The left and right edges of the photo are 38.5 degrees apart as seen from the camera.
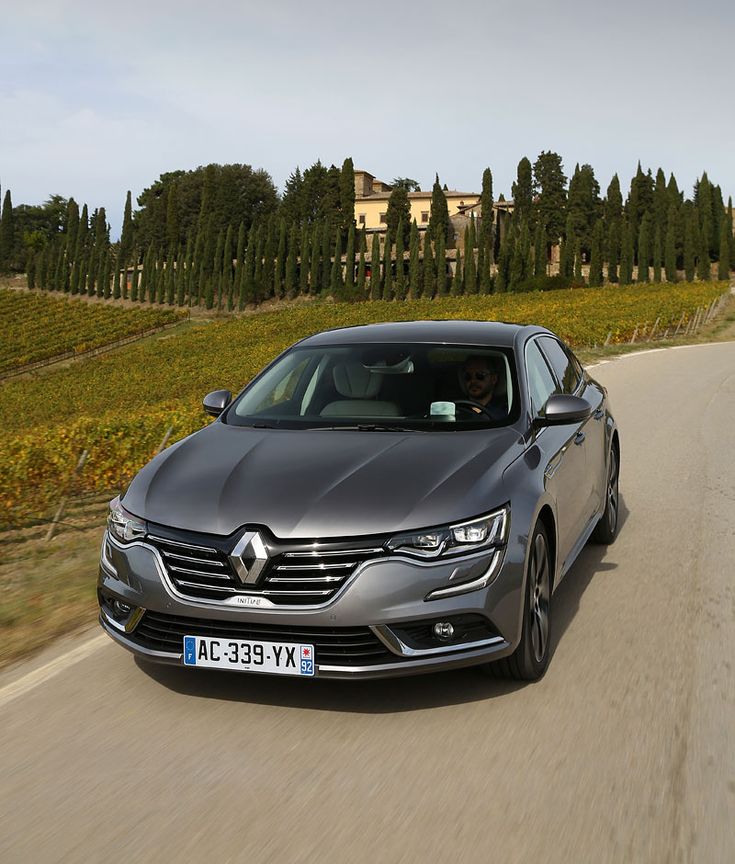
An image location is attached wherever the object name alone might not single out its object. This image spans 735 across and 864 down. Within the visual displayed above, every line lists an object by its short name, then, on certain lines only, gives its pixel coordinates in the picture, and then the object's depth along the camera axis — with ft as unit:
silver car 13.23
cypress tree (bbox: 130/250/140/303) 375.66
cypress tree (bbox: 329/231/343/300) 339.57
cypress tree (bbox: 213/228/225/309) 356.59
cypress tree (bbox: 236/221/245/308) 355.36
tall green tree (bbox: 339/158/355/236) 382.01
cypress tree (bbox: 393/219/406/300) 324.80
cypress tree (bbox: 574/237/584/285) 307.70
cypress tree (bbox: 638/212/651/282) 313.73
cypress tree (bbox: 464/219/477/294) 313.73
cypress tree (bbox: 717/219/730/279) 311.27
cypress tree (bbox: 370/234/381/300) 322.96
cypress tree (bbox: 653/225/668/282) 312.50
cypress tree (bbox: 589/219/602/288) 310.04
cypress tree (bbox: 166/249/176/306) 364.99
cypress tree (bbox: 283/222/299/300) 349.82
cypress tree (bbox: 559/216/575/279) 317.42
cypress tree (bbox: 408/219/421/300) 323.57
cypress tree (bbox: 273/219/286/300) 353.10
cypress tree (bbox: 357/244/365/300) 328.70
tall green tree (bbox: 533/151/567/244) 385.29
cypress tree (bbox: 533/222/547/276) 316.19
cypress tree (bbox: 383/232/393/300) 322.55
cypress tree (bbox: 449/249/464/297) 316.19
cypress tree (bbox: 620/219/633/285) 309.01
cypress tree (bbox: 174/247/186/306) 360.69
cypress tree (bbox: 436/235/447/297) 316.19
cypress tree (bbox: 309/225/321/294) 348.38
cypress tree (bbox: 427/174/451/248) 349.82
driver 18.25
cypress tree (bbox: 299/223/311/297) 349.82
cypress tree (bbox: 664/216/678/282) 310.65
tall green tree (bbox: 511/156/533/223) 383.86
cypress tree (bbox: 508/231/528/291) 310.04
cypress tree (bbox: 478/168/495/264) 314.96
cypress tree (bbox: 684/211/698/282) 311.27
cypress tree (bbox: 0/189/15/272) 473.26
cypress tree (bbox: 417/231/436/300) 319.88
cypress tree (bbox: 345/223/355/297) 340.39
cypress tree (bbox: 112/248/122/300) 383.04
